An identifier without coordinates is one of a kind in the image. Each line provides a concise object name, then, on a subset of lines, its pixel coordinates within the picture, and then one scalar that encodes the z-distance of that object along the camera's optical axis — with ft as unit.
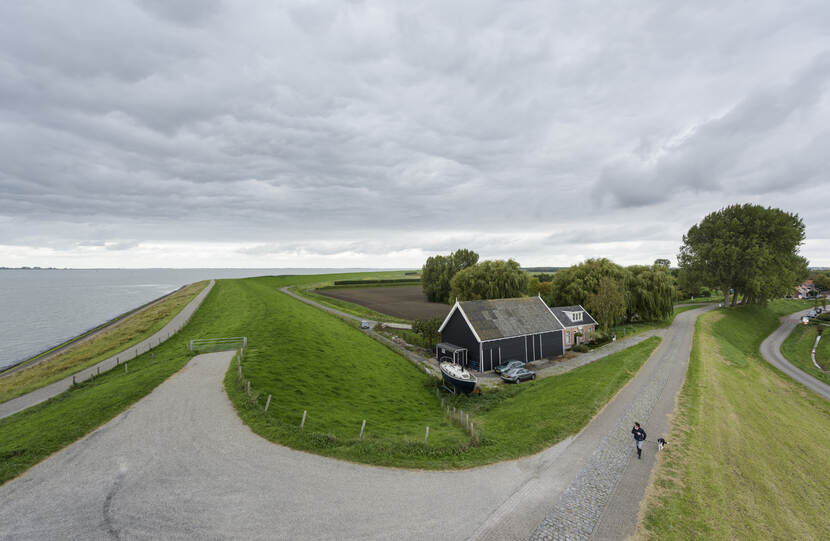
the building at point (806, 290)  374.63
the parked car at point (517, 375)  103.50
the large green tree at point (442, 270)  295.28
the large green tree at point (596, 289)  160.97
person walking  45.40
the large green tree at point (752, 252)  201.77
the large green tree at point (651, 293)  178.29
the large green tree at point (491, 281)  199.93
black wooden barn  118.83
